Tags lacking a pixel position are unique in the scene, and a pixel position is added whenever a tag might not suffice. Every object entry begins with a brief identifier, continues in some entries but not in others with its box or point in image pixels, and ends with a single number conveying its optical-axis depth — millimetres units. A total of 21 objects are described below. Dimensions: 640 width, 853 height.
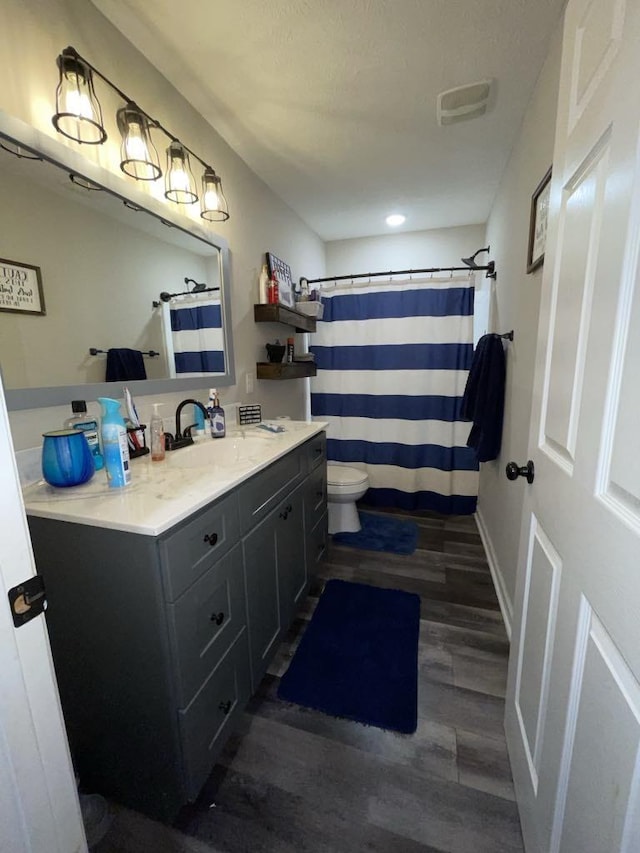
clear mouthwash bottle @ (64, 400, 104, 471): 1086
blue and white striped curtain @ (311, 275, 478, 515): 2705
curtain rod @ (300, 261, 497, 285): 2334
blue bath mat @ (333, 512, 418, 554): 2367
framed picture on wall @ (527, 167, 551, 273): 1352
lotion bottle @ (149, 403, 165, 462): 1245
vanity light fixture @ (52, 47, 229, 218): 1015
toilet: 2363
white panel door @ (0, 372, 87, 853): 498
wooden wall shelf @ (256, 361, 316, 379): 2145
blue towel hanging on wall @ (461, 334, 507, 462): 1950
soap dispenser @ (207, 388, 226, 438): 1597
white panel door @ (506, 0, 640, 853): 505
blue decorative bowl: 932
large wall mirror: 963
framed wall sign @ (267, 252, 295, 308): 2229
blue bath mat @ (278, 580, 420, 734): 1294
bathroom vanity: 831
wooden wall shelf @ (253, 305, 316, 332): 2090
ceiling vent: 1474
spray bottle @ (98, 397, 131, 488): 971
